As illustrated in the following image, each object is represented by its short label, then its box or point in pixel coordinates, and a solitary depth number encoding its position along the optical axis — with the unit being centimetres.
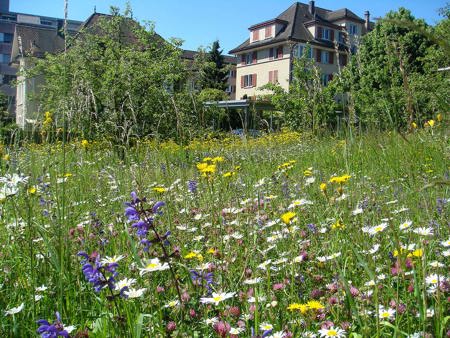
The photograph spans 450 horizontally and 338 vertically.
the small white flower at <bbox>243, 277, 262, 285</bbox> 174
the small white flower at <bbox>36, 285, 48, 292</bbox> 178
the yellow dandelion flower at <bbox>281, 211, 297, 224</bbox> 196
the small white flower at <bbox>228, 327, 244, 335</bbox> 143
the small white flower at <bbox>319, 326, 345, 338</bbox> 141
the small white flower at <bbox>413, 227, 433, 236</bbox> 176
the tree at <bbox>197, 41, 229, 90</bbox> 5271
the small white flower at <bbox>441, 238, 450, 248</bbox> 195
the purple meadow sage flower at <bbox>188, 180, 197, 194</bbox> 334
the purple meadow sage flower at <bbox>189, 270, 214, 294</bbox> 158
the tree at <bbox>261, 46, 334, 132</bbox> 2005
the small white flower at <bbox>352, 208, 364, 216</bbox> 224
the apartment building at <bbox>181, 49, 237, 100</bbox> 6695
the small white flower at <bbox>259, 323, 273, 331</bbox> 140
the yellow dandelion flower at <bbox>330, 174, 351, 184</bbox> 221
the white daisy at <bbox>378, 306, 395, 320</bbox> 154
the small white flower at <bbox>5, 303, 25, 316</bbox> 157
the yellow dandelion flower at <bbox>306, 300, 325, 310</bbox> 147
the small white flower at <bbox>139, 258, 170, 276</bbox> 147
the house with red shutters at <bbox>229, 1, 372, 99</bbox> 5100
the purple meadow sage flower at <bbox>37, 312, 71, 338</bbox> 116
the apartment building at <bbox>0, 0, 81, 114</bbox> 7120
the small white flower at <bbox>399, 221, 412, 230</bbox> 218
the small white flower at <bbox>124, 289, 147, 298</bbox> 157
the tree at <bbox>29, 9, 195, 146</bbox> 1054
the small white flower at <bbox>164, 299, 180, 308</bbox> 158
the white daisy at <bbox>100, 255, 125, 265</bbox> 149
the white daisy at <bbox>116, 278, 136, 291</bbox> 163
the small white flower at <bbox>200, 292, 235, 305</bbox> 152
